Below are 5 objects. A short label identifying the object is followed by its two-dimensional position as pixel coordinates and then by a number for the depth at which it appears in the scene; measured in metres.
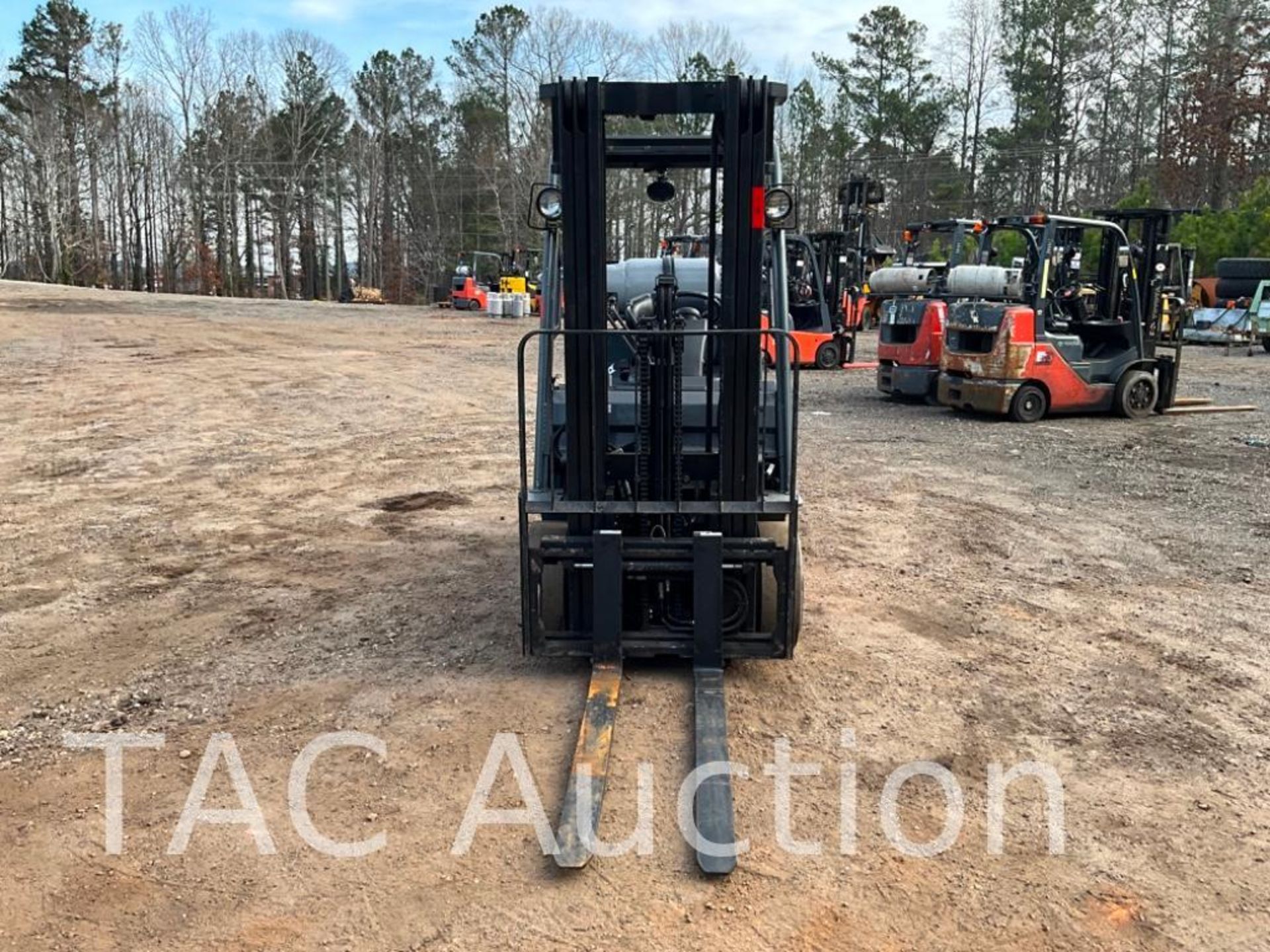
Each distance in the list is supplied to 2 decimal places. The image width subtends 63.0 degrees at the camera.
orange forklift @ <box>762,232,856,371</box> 19.66
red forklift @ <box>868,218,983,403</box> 14.88
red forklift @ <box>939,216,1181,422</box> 13.29
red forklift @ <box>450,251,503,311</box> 41.00
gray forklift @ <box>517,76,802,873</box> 4.64
